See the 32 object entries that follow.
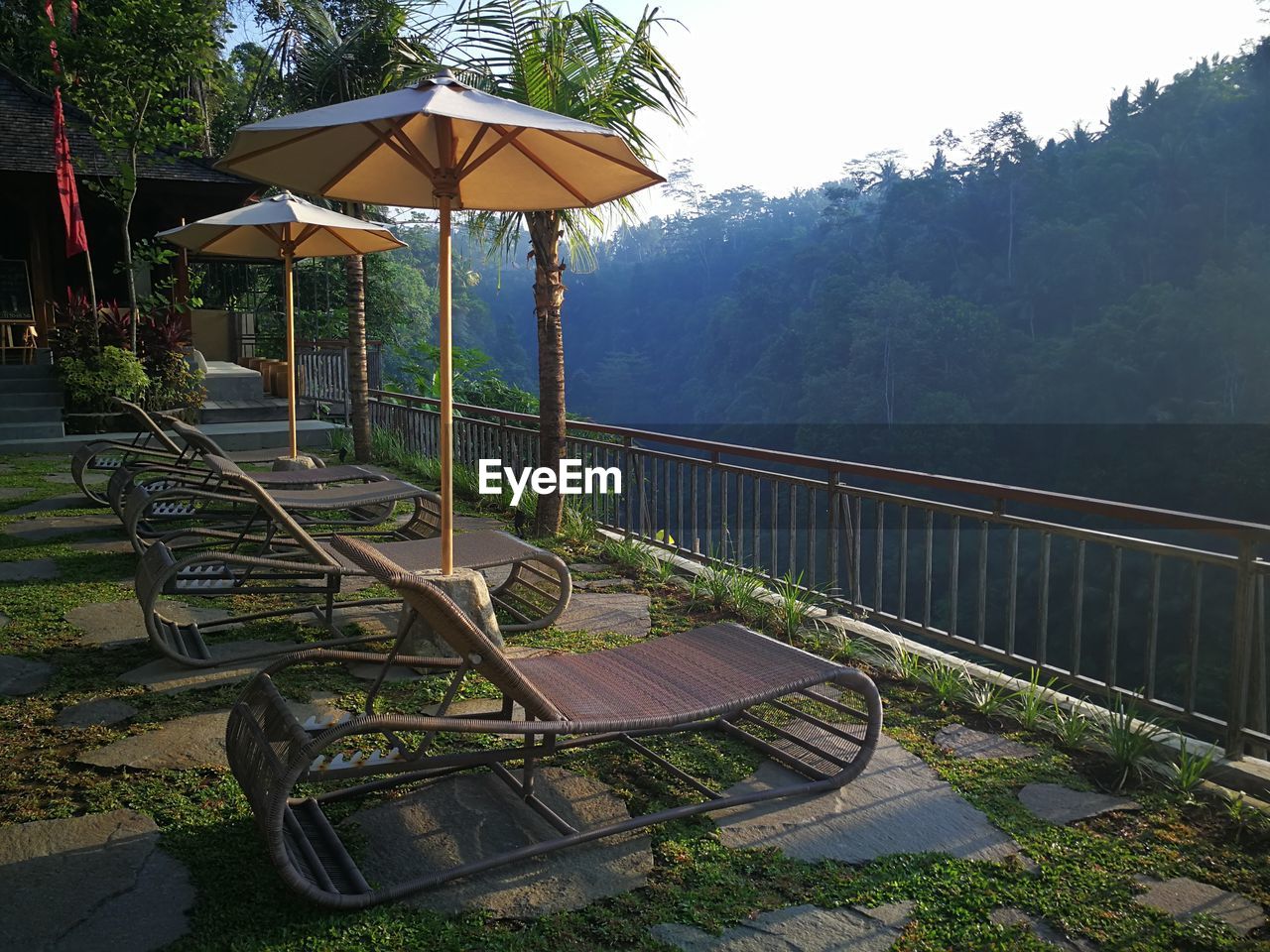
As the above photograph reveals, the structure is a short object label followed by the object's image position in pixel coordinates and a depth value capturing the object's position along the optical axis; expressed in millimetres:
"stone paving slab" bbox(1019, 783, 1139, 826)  3008
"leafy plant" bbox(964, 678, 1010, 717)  3820
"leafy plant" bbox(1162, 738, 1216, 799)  3139
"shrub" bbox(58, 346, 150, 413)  12227
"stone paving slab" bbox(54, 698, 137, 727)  3451
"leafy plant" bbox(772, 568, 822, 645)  4859
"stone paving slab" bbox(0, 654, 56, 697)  3749
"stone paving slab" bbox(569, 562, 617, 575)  6207
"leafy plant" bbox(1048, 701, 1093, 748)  3504
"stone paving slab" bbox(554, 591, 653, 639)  4883
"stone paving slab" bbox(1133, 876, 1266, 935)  2453
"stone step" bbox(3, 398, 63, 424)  11750
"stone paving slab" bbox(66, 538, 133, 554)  6121
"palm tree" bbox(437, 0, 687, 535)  7039
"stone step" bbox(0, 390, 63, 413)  12078
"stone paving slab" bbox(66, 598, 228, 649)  4402
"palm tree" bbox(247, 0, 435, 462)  9023
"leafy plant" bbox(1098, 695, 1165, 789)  3291
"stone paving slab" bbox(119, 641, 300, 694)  3846
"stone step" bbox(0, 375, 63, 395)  12500
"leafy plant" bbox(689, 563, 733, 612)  5340
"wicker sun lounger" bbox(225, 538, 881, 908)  2416
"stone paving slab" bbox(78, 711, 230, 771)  3139
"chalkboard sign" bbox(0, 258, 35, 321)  15125
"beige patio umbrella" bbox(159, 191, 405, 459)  7633
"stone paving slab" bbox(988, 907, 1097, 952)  2311
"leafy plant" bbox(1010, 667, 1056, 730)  3693
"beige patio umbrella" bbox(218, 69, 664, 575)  3660
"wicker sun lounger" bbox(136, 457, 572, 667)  4043
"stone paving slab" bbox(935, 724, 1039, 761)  3467
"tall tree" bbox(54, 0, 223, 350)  12148
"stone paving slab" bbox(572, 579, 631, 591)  5734
